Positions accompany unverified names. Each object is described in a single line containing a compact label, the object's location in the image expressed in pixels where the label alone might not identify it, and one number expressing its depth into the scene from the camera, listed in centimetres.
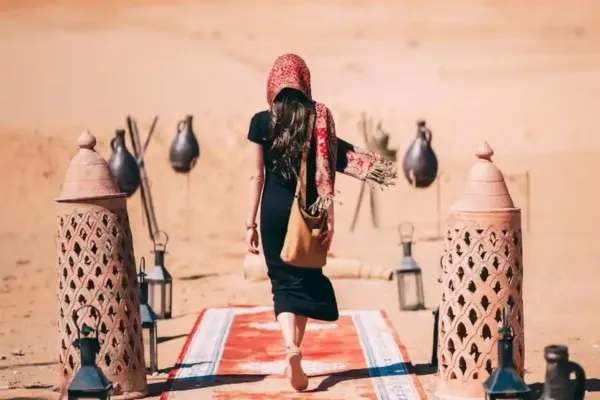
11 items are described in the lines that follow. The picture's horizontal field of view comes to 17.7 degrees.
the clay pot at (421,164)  1757
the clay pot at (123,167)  1563
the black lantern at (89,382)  700
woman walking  873
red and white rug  865
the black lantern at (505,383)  702
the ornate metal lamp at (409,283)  1253
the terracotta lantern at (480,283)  835
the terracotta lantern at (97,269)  847
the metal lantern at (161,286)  1193
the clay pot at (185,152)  1812
